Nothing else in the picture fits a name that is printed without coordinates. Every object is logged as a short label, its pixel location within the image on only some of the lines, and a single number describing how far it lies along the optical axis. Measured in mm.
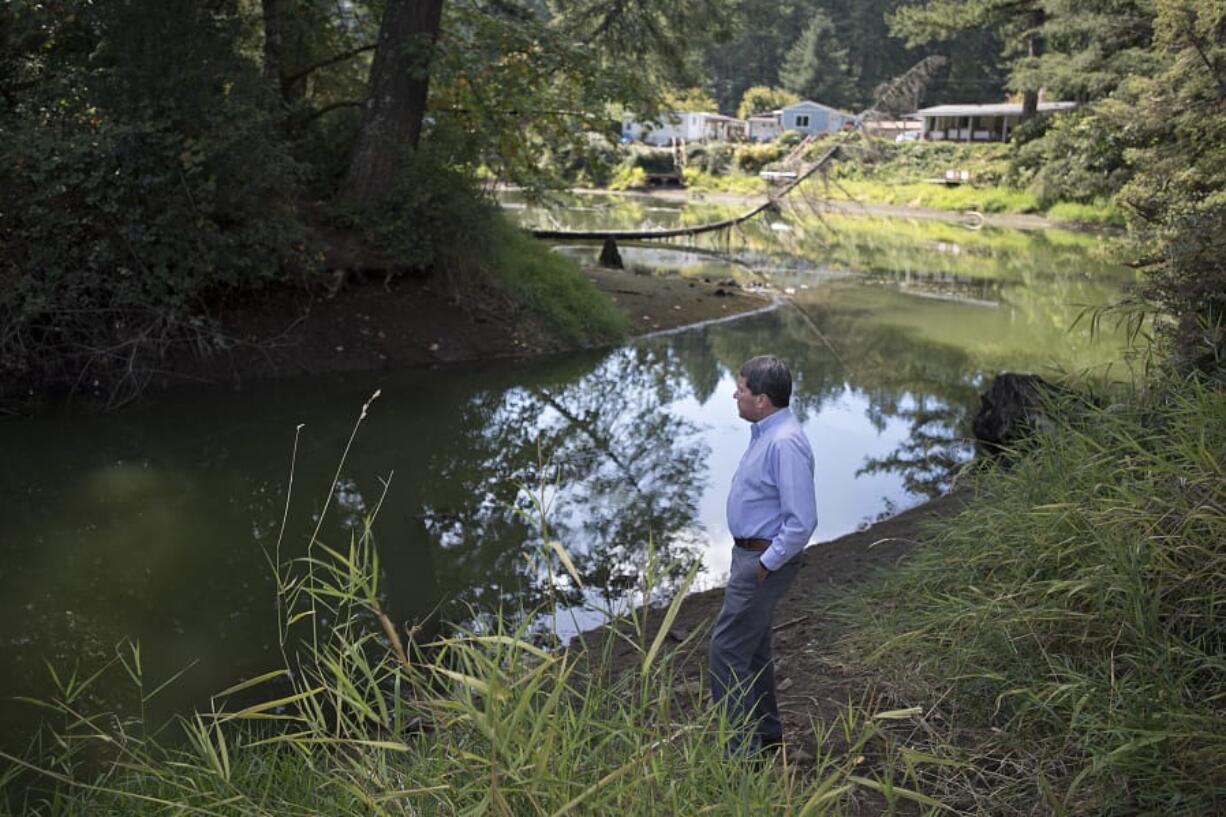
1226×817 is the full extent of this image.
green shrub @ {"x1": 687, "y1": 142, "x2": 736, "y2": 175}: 57000
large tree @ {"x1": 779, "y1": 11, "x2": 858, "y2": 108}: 75312
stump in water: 22344
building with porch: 61125
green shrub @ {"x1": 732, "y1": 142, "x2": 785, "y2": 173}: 54144
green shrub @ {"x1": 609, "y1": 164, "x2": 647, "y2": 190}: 54875
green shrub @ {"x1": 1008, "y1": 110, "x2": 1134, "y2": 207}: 34656
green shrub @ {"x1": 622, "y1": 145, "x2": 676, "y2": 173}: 57375
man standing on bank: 4191
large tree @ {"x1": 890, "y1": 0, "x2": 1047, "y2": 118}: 41500
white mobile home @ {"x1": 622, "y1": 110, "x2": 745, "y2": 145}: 73812
